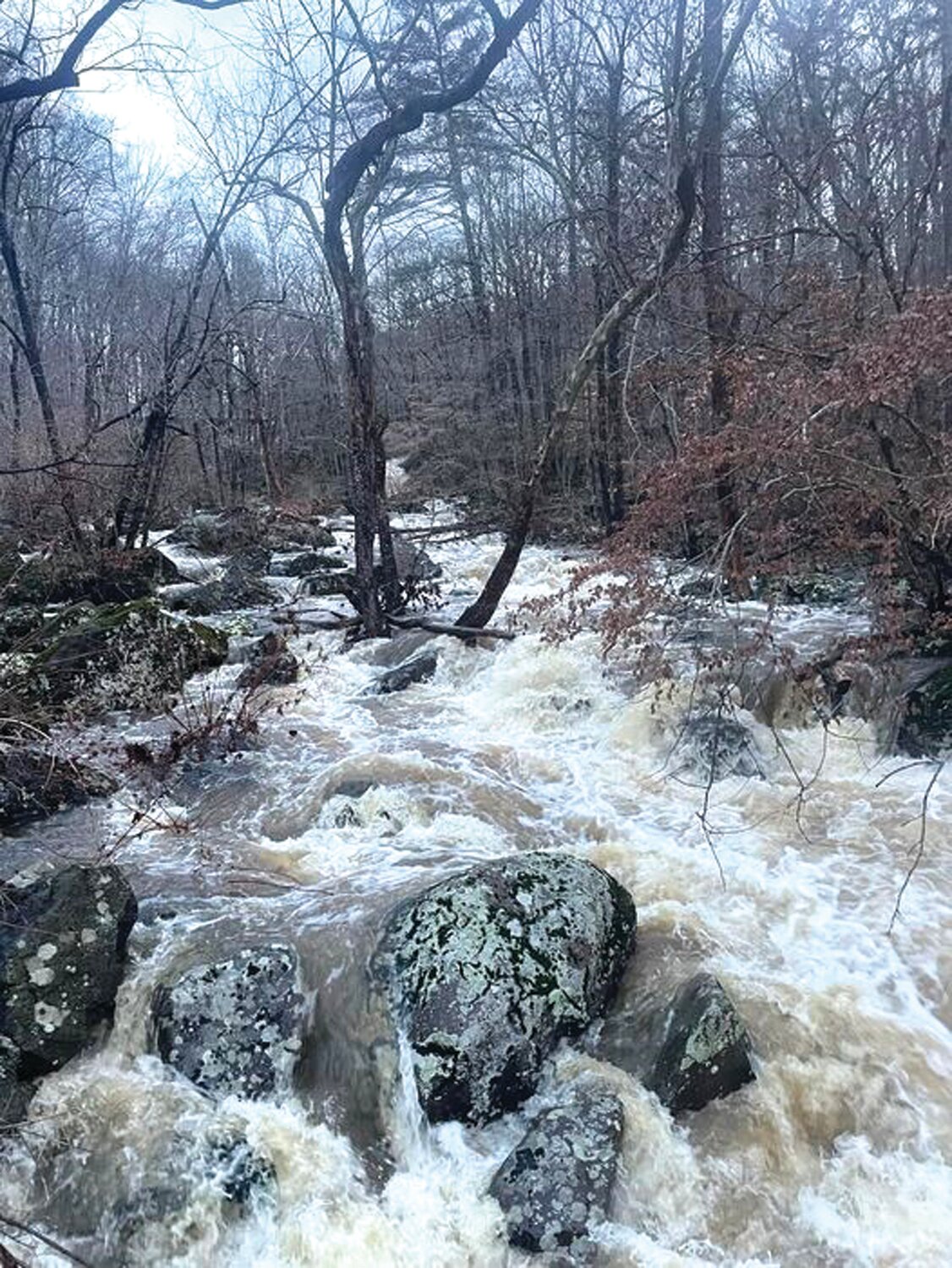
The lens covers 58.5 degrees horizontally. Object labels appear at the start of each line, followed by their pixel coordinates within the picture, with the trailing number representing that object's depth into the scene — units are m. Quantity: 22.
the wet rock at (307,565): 16.58
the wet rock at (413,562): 14.33
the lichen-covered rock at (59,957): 4.46
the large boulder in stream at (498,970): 4.25
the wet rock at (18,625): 9.86
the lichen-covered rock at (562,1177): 3.65
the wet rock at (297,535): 19.02
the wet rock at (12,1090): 4.17
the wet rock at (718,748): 7.38
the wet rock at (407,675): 9.85
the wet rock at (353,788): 7.00
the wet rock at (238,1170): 3.88
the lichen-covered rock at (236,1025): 4.41
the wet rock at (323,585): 14.68
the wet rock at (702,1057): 4.17
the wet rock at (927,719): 7.23
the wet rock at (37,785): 6.82
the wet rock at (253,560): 15.29
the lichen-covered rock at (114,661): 8.84
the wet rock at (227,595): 13.34
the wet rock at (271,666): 9.51
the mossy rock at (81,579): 12.65
